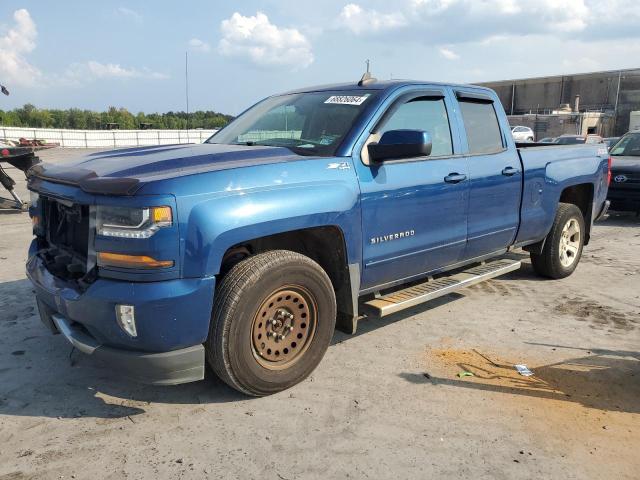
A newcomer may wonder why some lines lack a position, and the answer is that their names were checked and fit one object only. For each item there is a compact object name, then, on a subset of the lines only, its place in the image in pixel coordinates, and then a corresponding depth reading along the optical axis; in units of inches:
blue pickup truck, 113.3
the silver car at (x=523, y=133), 1250.5
